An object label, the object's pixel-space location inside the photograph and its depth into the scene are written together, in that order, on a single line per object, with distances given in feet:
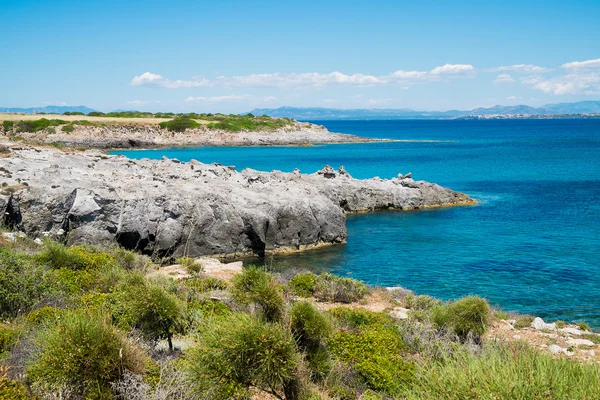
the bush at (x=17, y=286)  40.55
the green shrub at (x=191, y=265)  64.75
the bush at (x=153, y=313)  34.32
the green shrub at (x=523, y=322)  54.29
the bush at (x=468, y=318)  44.83
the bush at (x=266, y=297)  36.40
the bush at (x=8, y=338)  31.40
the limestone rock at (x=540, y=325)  53.93
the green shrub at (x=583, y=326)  56.24
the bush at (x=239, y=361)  25.80
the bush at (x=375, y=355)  34.94
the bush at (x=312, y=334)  34.12
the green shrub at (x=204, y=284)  54.57
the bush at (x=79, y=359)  24.82
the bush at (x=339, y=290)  59.88
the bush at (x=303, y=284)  60.34
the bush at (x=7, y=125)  297.94
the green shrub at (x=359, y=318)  46.11
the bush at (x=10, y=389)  23.50
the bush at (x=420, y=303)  56.08
